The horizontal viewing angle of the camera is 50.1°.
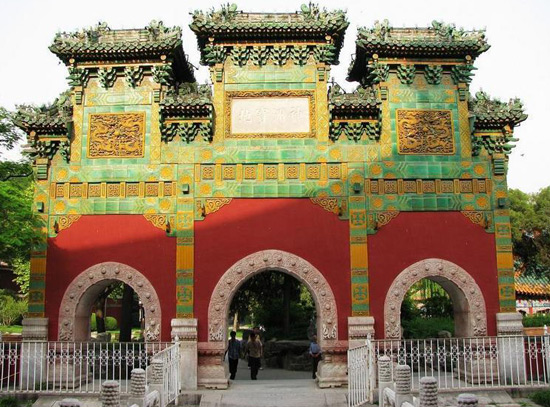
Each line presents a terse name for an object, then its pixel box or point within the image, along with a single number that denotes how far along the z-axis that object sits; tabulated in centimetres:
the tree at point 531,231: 2778
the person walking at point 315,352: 1405
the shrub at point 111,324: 3781
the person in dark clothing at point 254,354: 1549
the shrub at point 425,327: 1986
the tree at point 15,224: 1256
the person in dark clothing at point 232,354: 1545
